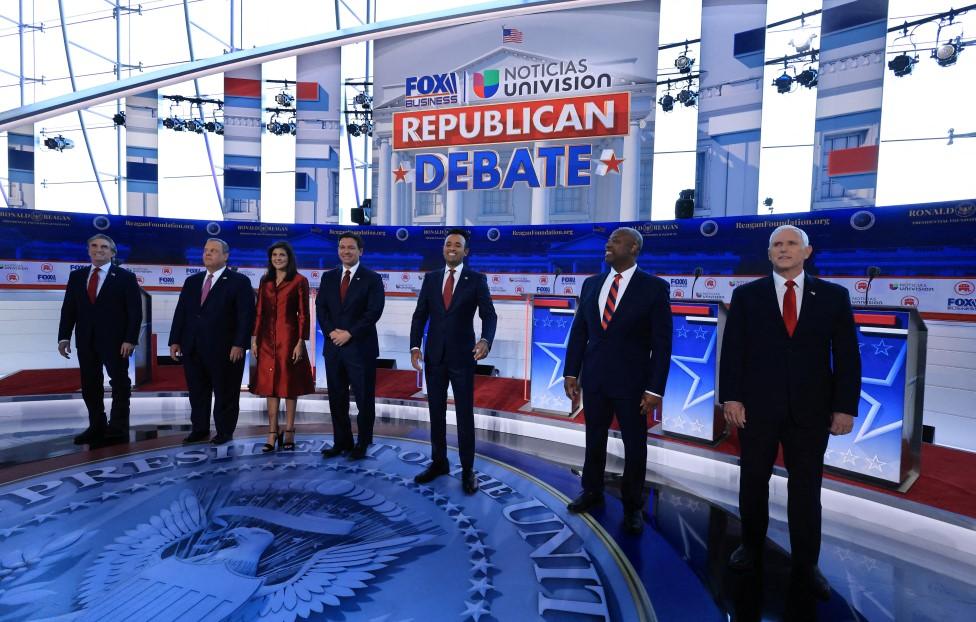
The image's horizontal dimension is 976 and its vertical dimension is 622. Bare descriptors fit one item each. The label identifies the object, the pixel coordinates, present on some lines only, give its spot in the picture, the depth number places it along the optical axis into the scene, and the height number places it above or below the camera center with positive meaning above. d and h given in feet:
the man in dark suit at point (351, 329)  9.89 -0.90
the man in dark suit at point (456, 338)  8.64 -0.89
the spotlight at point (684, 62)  27.04 +13.09
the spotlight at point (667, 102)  29.30 +11.80
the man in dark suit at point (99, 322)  11.14 -1.05
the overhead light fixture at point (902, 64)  23.35 +11.67
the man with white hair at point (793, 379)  5.75 -0.98
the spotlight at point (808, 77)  25.66 +11.89
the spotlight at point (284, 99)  33.17 +12.69
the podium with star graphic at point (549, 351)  13.28 -1.66
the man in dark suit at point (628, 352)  7.16 -0.88
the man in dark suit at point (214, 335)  10.93 -1.25
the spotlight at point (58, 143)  41.75 +11.56
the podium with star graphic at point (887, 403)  8.18 -1.75
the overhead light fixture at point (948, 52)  22.71 +11.89
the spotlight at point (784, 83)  26.00 +11.72
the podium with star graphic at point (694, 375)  10.85 -1.83
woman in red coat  10.41 -1.01
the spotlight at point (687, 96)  28.04 +11.61
